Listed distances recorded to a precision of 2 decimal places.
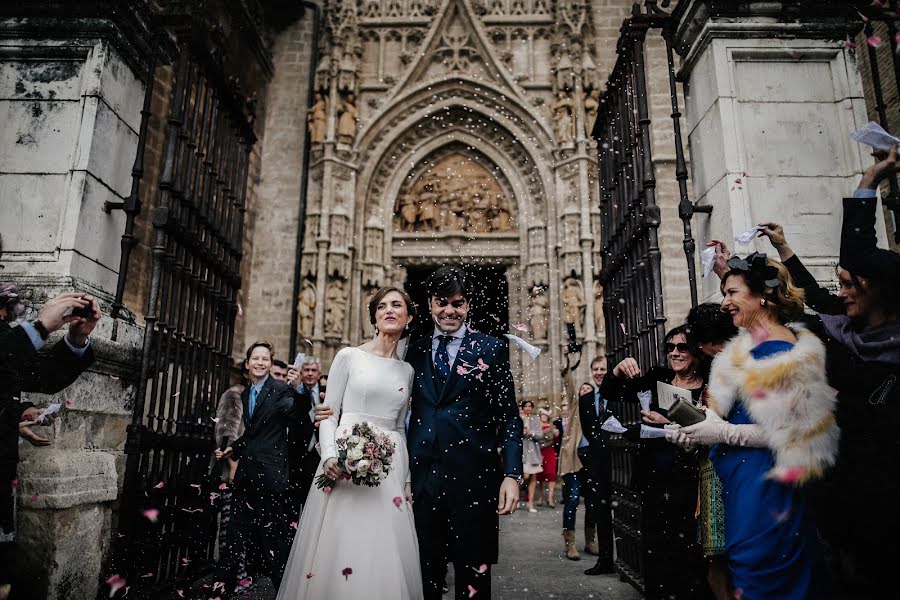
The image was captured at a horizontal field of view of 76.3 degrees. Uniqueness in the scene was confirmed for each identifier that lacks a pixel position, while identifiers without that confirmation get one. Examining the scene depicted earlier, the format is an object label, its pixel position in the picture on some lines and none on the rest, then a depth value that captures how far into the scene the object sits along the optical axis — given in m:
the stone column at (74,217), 3.28
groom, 2.62
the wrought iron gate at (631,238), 3.97
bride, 2.52
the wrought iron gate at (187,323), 3.90
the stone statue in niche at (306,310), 11.70
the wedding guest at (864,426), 2.01
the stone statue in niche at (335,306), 11.67
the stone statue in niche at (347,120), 12.64
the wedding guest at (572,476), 5.67
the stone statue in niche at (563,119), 12.41
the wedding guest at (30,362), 2.29
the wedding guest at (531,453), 8.84
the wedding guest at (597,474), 5.05
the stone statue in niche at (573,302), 11.42
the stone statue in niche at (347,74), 12.70
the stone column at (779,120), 3.65
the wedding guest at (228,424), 4.85
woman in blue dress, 2.12
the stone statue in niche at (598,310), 11.33
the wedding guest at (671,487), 3.16
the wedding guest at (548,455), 9.60
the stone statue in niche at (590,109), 12.42
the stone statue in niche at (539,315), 11.92
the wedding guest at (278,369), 5.28
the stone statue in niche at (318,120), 12.65
